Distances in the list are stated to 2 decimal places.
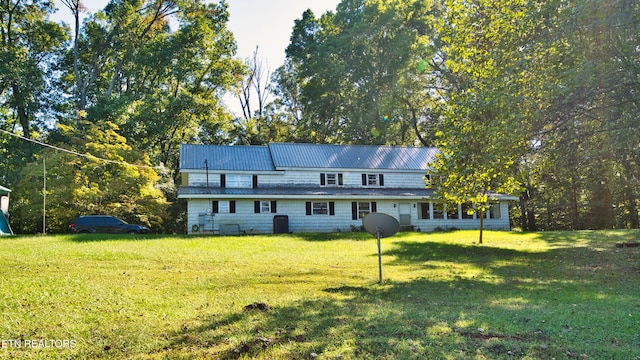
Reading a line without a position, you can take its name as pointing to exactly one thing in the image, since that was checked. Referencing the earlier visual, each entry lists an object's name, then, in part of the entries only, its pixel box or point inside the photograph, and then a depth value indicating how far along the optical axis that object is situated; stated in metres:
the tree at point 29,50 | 35.62
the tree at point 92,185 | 26.45
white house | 28.67
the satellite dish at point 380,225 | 10.84
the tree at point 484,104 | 13.53
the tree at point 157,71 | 36.16
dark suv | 24.97
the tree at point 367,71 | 40.41
